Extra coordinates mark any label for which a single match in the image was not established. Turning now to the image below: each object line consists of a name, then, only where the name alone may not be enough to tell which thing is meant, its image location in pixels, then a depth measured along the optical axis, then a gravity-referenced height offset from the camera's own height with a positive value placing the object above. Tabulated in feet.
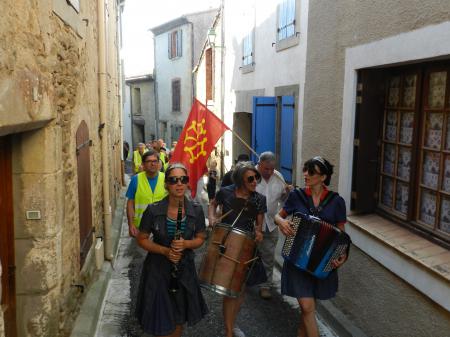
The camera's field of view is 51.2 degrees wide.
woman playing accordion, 11.77 -2.64
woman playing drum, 12.96 -2.67
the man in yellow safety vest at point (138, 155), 37.52 -3.71
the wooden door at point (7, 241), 9.97 -2.89
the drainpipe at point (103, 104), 20.55 +0.19
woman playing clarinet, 10.77 -3.55
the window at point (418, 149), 11.88 -0.98
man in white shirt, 16.02 -2.95
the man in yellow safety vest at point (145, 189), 16.63 -2.82
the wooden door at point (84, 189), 14.79 -2.68
